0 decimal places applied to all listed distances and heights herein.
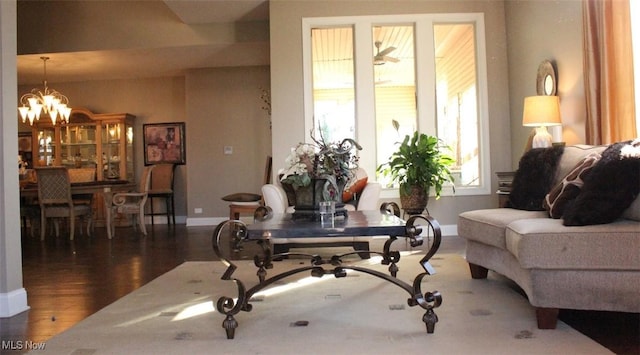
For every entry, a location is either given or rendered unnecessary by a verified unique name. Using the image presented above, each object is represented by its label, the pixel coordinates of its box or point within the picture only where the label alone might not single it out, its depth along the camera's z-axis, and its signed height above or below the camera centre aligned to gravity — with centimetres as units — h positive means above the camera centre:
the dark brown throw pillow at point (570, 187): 256 -5
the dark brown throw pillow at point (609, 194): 221 -8
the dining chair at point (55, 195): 641 -1
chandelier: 694 +131
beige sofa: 208 -39
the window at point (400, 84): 566 +121
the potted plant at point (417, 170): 495 +14
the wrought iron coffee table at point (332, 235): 218 -23
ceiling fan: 580 +155
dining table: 672 +8
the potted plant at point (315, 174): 280 +7
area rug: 200 -68
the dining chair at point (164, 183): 848 +14
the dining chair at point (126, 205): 668 -20
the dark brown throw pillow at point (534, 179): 319 +0
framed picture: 884 +89
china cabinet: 869 +92
